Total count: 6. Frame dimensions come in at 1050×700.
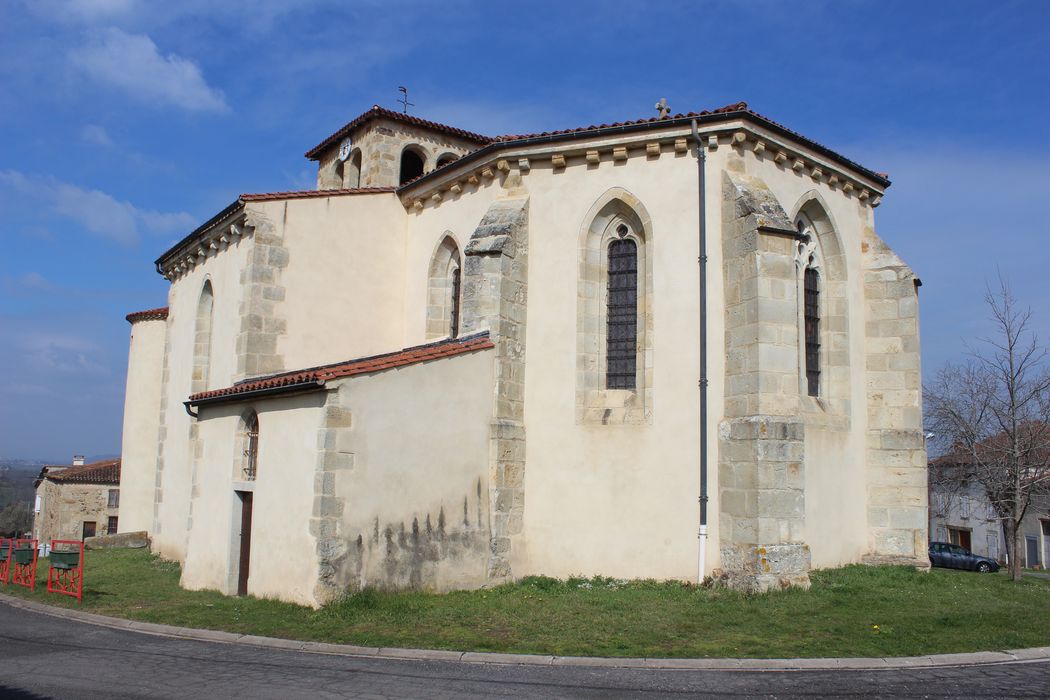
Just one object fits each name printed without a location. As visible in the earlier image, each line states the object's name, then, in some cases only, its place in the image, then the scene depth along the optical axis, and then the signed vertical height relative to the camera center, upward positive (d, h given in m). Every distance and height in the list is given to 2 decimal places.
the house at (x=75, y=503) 41.31 -2.69
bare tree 18.22 +0.80
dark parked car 29.94 -3.19
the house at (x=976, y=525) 31.61 -2.26
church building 11.60 +1.15
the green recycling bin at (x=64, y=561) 12.33 -1.66
